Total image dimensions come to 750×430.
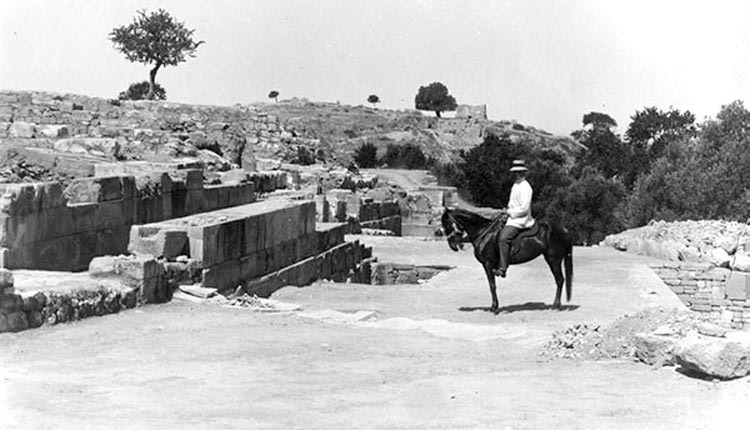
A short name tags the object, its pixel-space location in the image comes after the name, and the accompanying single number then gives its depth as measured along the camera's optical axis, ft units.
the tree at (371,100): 383.65
